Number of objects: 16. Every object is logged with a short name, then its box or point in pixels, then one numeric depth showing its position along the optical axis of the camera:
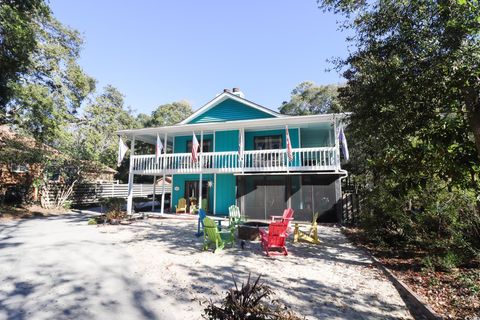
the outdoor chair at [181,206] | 16.22
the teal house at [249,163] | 12.73
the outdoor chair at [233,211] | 10.73
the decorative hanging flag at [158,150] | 14.40
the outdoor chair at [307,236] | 8.33
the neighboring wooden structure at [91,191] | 17.92
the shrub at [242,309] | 2.24
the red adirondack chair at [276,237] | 6.95
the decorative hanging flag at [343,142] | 11.54
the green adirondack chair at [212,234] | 7.16
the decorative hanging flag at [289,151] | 12.50
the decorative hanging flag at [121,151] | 14.56
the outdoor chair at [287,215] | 7.92
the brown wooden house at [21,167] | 15.19
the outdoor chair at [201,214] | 8.60
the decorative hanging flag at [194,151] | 13.62
